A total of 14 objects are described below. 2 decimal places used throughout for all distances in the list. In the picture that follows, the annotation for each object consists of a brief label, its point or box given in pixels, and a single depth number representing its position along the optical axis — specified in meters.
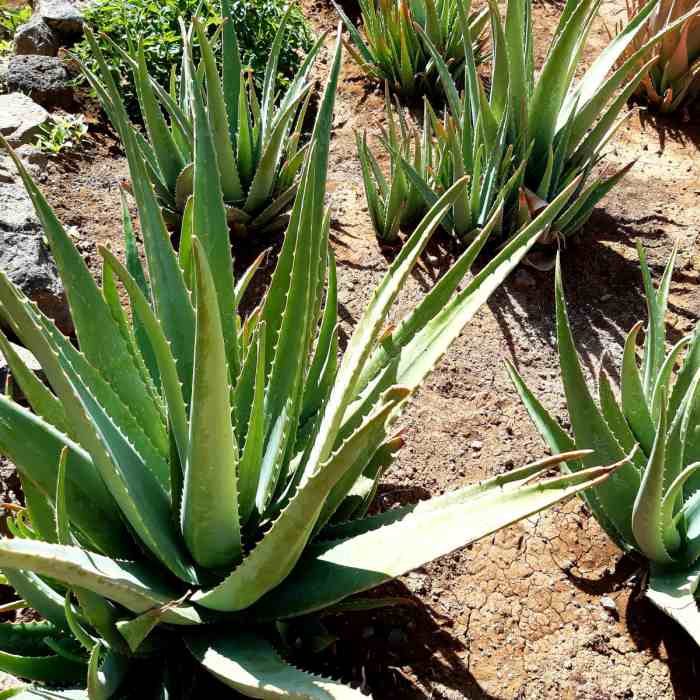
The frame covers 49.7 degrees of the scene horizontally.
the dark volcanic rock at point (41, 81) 3.31
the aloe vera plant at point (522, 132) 2.51
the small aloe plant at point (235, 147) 2.58
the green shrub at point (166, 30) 3.38
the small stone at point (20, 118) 3.02
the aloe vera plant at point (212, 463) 1.08
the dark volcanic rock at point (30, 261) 2.31
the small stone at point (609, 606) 1.82
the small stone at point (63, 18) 3.68
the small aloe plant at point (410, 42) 3.43
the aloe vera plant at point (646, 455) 1.62
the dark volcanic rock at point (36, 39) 3.60
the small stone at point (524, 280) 2.71
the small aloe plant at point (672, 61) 3.39
